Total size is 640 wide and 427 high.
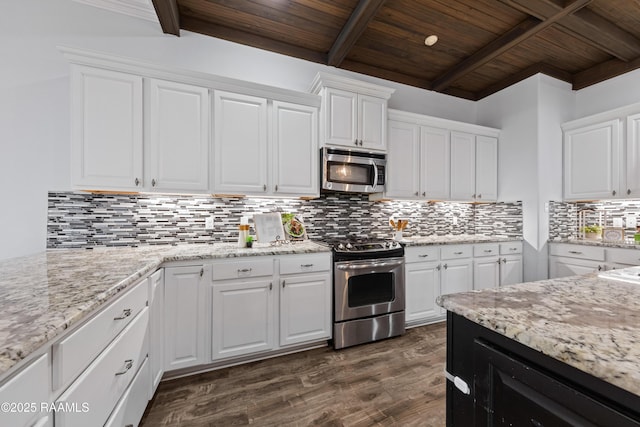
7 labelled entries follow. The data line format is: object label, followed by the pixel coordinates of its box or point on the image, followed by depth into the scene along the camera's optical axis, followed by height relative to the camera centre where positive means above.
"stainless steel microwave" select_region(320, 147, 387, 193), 2.65 +0.48
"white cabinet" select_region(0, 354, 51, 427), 0.57 -0.44
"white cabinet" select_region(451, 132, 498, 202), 3.40 +0.66
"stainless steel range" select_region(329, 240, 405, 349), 2.37 -0.73
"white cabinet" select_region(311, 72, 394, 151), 2.64 +1.10
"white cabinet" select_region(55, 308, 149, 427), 0.83 -0.65
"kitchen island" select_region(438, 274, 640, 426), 0.51 -0.33
